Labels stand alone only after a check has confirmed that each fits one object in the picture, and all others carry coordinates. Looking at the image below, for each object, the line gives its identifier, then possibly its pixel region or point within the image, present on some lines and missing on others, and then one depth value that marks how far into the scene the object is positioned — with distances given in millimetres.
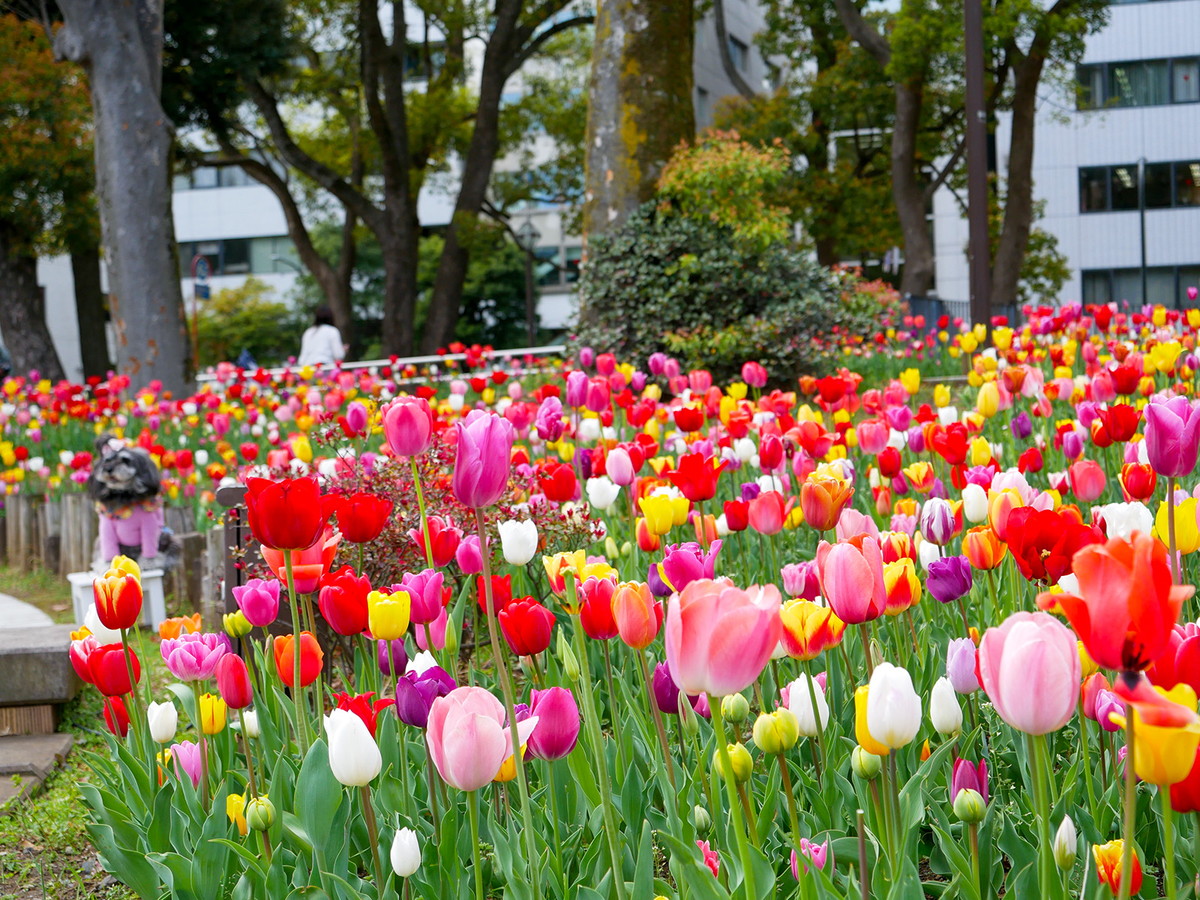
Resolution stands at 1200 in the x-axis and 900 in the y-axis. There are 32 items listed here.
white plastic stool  5836
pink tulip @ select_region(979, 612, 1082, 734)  1762
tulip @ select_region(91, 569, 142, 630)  2287
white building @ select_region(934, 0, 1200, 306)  37750
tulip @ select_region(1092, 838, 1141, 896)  1915
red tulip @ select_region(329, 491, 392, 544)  2331
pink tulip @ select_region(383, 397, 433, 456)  2280
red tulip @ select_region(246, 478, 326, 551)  2072
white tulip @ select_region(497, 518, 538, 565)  2297
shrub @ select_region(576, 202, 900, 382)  10688
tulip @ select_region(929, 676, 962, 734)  2049
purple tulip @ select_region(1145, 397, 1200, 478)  2136
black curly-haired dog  6098
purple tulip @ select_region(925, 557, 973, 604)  2291
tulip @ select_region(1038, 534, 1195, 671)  1623
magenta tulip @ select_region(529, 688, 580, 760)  1980
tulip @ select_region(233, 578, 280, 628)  2317
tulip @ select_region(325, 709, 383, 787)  1978
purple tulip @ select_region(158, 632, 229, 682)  2288
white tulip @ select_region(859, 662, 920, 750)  1899
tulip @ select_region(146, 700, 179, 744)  2283
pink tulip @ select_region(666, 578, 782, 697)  1791
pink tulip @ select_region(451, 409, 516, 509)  2003
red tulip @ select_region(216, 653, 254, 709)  2265
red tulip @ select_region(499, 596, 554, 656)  2082
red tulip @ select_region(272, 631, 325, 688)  2272
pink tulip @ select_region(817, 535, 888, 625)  2024
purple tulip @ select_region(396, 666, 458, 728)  2047
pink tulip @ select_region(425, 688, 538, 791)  1879
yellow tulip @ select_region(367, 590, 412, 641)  2097
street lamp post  27322
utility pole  13336
